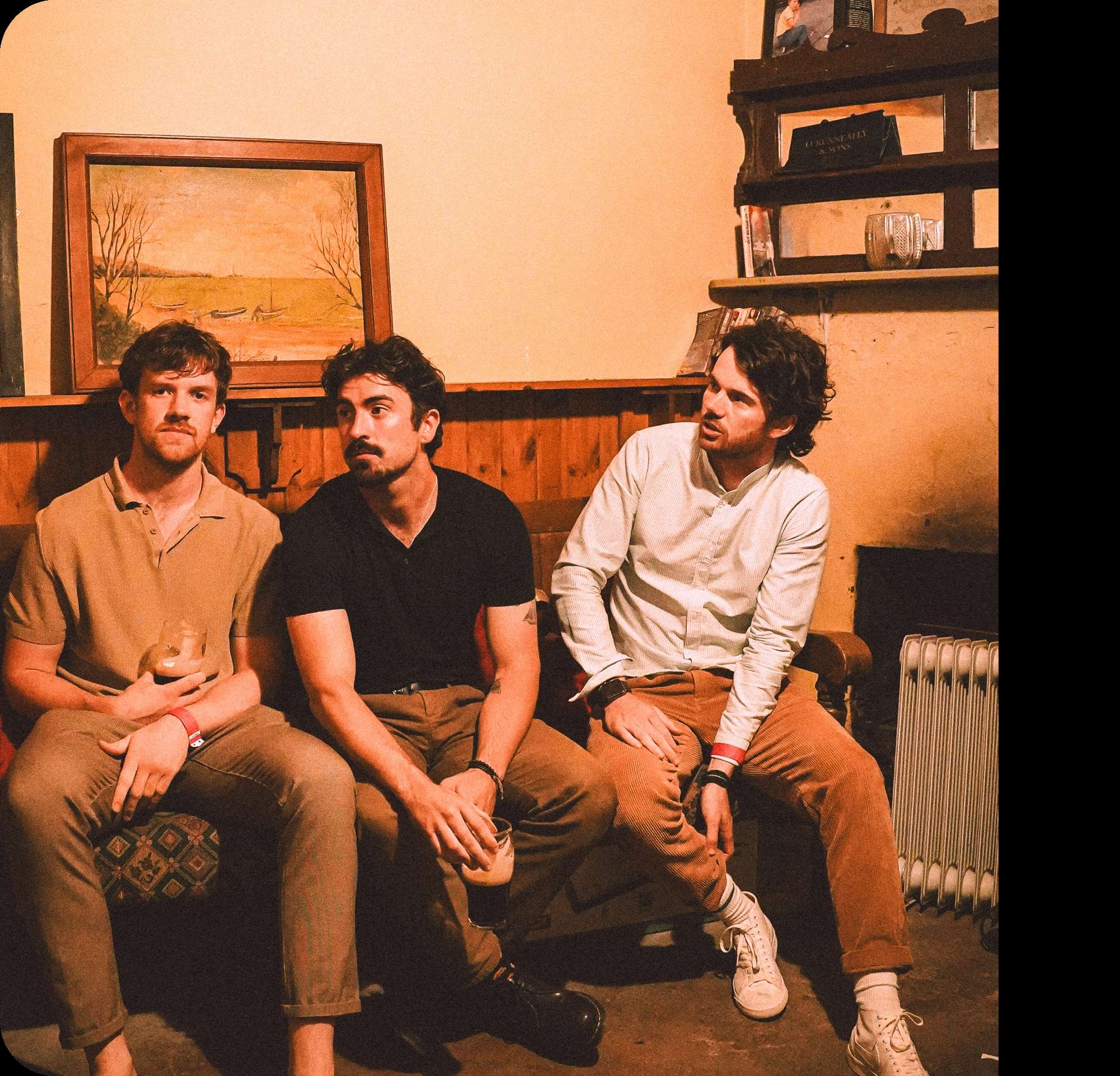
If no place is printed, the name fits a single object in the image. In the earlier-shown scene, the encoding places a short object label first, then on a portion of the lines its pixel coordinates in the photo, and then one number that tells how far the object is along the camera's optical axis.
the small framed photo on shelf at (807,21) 3.41
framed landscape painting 2.82
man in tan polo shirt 2.03
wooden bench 2.20
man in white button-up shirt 2.44
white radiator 2.97
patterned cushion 2.19
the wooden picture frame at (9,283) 2.74
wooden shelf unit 3.27
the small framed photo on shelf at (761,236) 3.67
